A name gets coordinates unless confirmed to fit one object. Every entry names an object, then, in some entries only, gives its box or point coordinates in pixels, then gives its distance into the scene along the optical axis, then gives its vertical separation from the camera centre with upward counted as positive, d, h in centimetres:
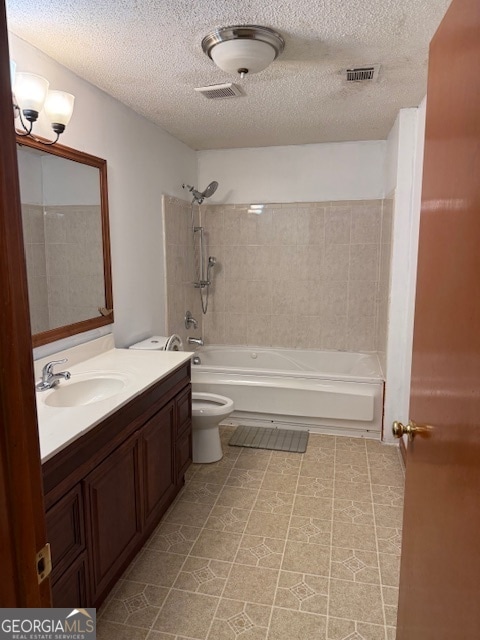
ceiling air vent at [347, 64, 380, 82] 224 +94
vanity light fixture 180 +65
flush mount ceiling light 186 +90
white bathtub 338 -111
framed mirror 206 +8
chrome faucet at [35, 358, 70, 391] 198 -56
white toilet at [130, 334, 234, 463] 289 -106
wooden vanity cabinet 149 -96
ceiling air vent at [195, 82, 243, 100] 247 +94
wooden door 78 -21
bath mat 327 -142
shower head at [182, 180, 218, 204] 386 +55
